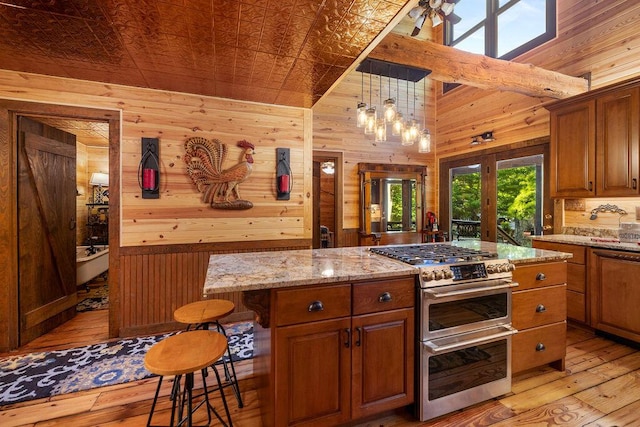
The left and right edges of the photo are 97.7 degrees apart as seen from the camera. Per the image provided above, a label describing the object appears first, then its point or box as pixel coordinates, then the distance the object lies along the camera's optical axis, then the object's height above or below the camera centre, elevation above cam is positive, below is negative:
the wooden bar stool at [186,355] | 1.25 -0.68
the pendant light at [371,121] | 2.51 +0.84
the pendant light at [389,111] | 2.51 +0.95
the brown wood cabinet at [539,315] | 2.08 -0.78
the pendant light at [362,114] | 2.56 +0.92
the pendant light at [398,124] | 2.67 +0.87
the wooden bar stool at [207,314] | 1.78 -0.66
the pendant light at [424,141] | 2.78 +0.73
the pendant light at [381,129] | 2.66 +0.81
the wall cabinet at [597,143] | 2.77 +0.77
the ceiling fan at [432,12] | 3.07 +2.32
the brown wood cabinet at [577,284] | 2.90 -0.74
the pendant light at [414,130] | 2.81 +0.84
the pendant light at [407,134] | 2.83 +0.81
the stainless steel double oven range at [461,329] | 1.74 -0.76
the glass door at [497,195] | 4.04 +0.31
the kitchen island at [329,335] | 1.48 -0.69
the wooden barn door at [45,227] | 2.75 -0.14
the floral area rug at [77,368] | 2.08 -1.29
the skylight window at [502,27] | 4.04 +3.11
